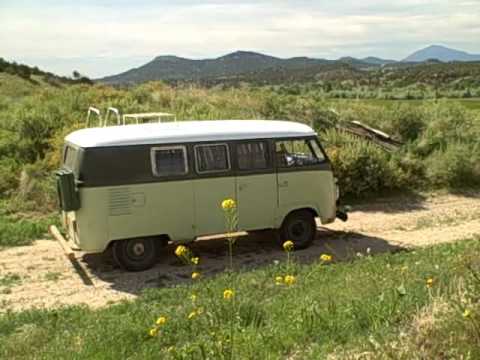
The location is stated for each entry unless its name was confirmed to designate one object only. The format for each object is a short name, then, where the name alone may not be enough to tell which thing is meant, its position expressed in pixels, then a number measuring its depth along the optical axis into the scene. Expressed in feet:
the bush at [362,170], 50.72
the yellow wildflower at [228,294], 15.11
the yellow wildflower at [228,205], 16.51
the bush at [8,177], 47.98
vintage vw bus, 31.45
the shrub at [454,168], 54.95
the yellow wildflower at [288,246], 20.06
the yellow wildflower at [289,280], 16.21
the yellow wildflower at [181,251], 16.66
